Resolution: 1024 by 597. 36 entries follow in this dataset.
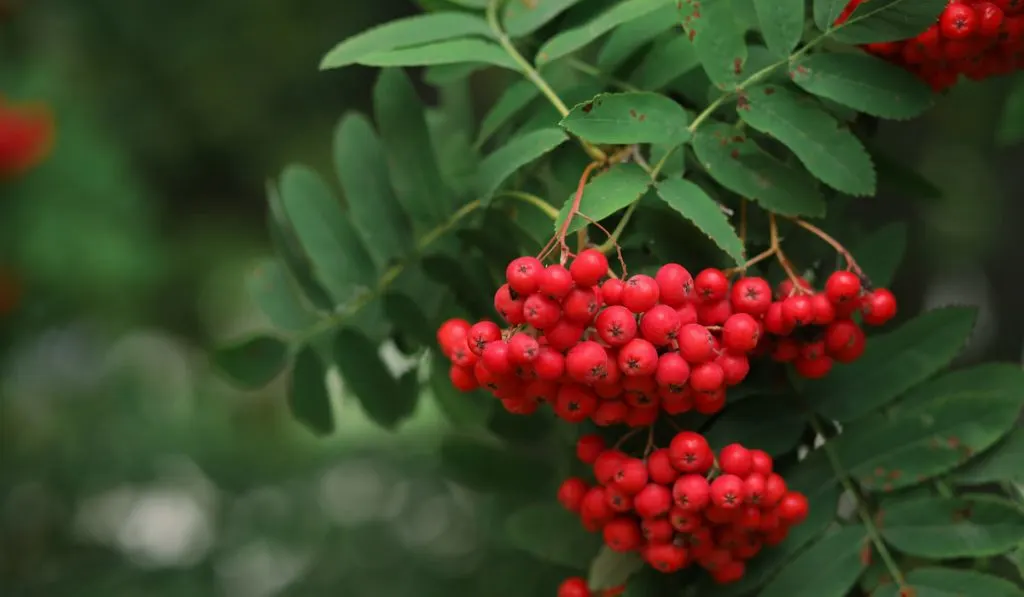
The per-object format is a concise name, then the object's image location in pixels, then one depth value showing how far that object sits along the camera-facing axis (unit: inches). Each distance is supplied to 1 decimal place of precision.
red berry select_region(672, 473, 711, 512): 37.2
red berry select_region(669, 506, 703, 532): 37.4
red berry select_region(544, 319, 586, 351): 36.7
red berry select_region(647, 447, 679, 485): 37.4
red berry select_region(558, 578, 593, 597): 39.2
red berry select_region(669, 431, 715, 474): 37.3
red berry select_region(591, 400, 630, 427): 37.3
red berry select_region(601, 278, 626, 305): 36.8
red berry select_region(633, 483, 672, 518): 37.4
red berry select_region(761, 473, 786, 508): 37.4
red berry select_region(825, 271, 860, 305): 37.4
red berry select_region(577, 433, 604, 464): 38.1
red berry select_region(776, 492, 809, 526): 37.7
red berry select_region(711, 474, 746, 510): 37.0
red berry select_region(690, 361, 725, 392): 36.7
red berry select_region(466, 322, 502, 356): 36.9
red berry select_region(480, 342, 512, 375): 36.6
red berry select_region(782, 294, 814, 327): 37.2
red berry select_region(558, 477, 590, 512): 38.3
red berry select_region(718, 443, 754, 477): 37.3
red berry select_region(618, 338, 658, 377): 36.6
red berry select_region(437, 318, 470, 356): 37.7
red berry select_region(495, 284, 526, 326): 36.8
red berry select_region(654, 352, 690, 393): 36.6
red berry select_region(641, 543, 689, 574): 37.6
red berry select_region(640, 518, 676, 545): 37.5
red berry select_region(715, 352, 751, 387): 37.1
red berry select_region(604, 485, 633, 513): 37.6
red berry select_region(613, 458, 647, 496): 37.4
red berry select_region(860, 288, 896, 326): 37.9
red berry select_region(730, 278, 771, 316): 37.1
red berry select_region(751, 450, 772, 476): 37.4
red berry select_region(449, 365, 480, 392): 37.5
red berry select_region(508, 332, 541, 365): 36.5
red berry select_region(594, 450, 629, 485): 37.6
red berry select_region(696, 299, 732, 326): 37.2
